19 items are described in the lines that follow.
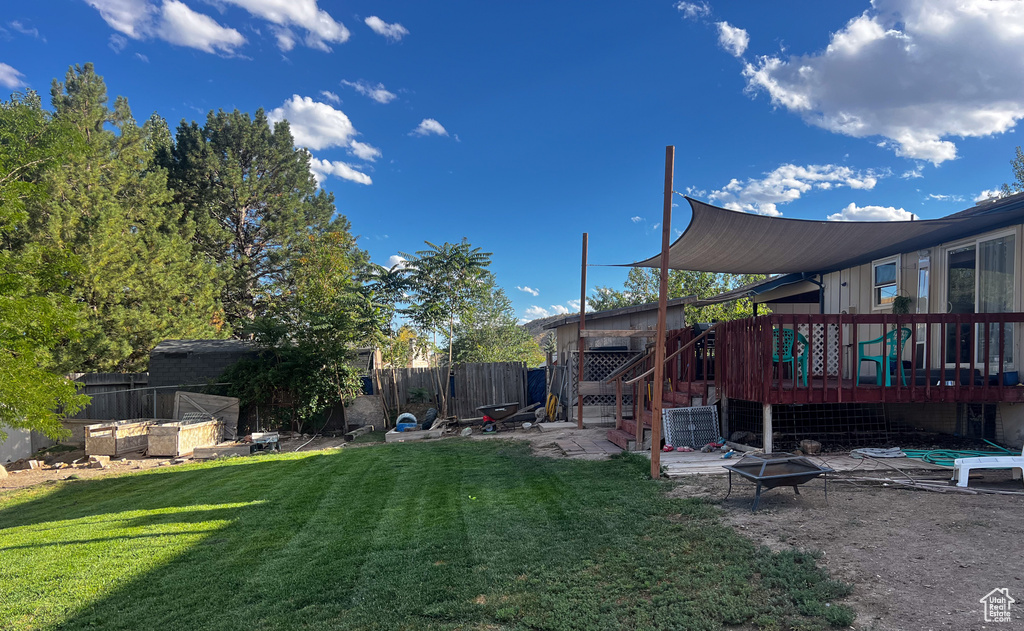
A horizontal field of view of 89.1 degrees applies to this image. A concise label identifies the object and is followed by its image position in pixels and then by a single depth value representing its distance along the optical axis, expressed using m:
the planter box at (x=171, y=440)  10.71
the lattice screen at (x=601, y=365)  12.84
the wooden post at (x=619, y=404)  8.48
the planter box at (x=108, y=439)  10.75
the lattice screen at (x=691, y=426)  7.20
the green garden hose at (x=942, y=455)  5.49
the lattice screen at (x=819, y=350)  7.55
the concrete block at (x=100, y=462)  10.07
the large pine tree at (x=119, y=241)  14.97
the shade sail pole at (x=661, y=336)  5.31
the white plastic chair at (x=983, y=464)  4.48
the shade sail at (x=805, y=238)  6.15
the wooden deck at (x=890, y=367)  5.89
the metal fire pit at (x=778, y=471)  4.23
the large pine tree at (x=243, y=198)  22.16
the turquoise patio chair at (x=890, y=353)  5.87
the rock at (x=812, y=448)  6.16
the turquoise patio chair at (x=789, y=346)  6.43
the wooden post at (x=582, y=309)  9.69
